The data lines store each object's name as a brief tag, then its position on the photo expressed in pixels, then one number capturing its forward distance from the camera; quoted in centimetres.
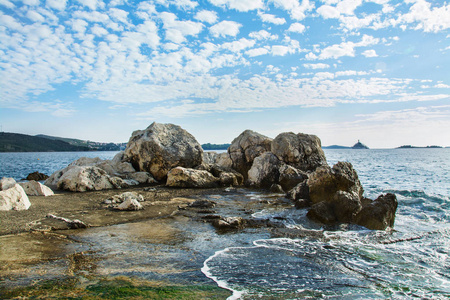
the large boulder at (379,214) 918
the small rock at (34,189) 1227
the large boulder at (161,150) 1947
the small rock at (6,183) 1064
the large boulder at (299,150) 2058
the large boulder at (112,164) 1878
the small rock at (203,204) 1155
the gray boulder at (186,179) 1744
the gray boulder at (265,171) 1933
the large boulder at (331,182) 1244
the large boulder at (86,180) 1488
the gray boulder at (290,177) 1752
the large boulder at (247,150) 2281
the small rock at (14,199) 876
